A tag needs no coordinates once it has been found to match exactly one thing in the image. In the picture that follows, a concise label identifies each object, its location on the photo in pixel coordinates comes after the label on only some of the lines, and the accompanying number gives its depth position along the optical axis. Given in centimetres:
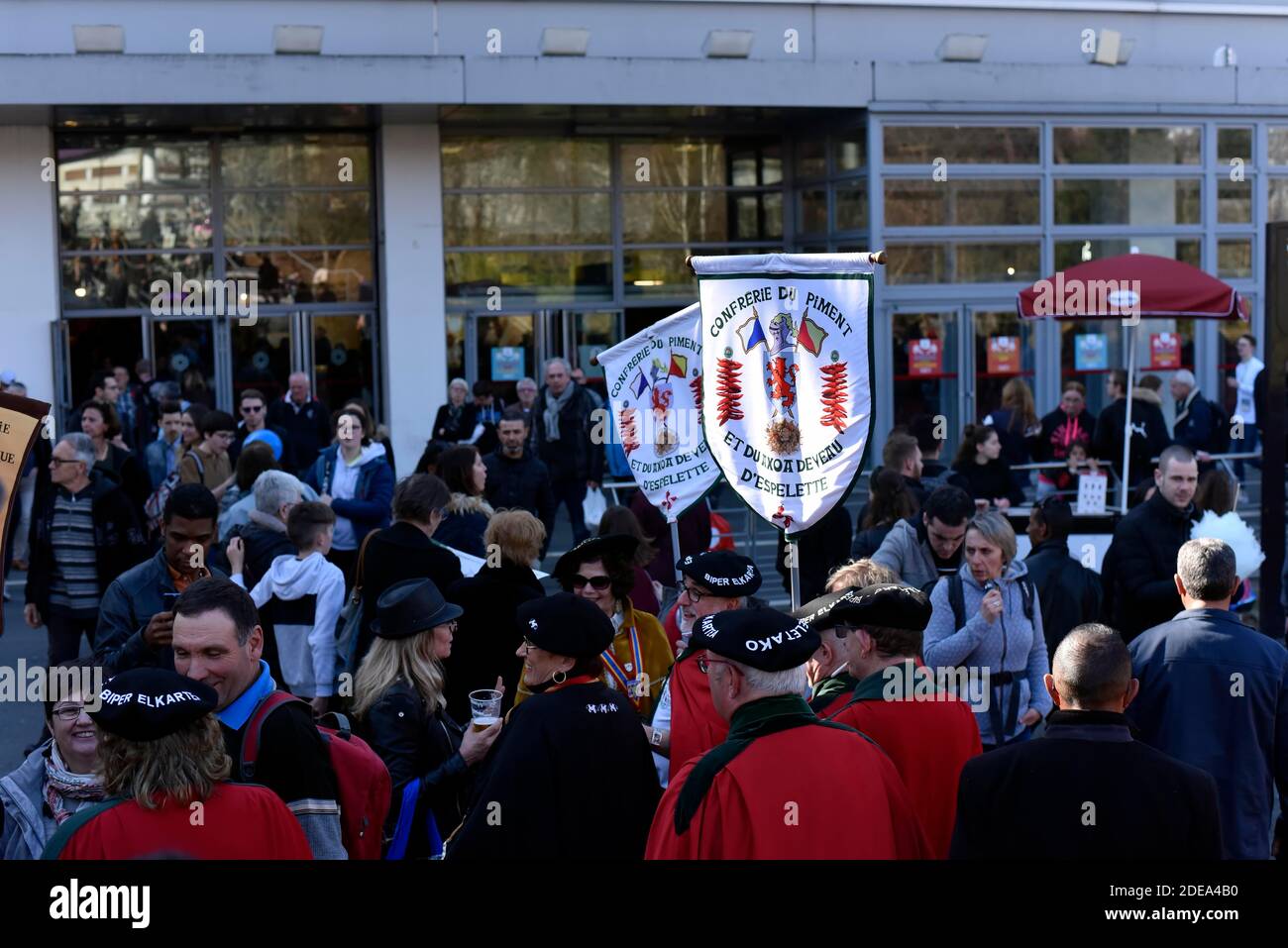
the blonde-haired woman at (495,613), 703
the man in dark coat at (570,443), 1401
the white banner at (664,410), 845
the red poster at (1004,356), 2036
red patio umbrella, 1270
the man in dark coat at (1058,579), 785
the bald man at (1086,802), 414
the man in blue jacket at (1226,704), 557
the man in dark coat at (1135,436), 1441
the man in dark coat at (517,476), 1109
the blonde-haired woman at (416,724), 538
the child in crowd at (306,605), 789
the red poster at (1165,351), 2075
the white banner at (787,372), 650
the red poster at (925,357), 2006
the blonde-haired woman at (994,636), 662
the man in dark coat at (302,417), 1509
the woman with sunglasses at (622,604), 653
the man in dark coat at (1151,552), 792
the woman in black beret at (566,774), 461
